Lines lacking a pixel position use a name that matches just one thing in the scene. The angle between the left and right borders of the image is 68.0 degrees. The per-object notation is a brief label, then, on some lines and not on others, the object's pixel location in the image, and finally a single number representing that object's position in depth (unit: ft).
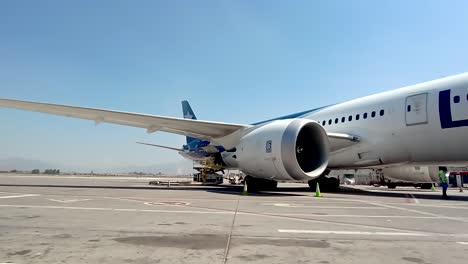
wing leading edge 42.50
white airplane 37.32
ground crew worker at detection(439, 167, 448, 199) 41.24
